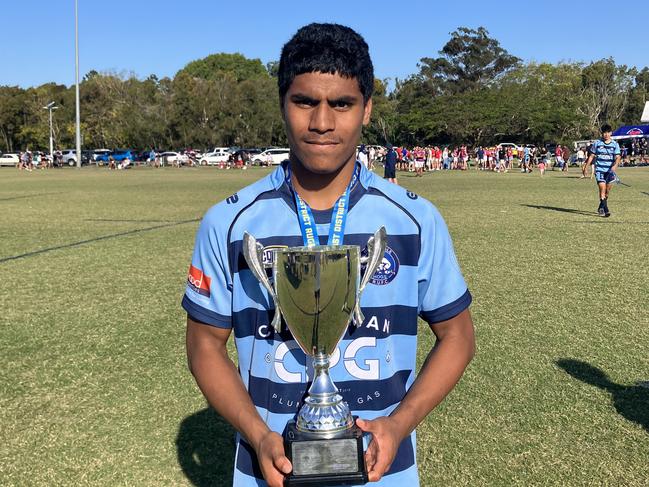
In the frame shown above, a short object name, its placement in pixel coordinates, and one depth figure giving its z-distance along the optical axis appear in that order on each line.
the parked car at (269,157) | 60.61
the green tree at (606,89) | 79.06
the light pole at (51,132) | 64.47
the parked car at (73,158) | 66.69
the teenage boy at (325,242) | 1.73
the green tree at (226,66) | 111.09
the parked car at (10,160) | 68.00
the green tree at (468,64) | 82.12
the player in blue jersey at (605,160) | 14.84
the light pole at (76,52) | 53.87
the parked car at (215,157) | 62.00
